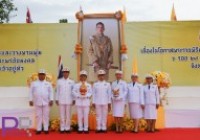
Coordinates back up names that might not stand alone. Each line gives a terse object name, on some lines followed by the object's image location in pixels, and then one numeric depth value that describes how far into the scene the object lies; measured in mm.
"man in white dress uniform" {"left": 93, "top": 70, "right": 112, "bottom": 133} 8891
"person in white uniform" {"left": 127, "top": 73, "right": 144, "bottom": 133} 8984
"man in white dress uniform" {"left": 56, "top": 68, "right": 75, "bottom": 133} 8875
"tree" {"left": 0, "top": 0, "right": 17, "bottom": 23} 16919
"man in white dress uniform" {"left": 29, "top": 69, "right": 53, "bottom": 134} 8773
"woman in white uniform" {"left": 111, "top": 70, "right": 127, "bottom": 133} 8898
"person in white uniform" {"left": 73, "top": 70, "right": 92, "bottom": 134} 8812
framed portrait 9609
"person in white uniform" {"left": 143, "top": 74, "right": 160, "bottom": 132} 9008
